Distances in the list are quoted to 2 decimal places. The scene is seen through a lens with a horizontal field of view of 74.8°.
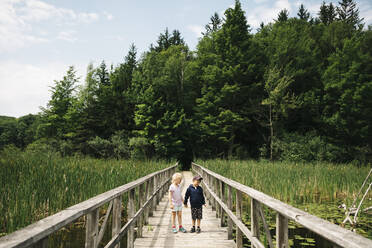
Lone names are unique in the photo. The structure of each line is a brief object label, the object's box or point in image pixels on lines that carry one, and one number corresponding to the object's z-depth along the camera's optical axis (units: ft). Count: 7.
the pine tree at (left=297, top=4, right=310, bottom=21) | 139.74
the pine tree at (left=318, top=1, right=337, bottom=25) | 128.26
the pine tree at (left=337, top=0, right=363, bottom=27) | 119.65
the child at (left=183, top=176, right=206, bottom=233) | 15.88
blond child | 16.33
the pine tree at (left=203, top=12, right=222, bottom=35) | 125.54
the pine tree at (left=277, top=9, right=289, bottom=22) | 127.03
